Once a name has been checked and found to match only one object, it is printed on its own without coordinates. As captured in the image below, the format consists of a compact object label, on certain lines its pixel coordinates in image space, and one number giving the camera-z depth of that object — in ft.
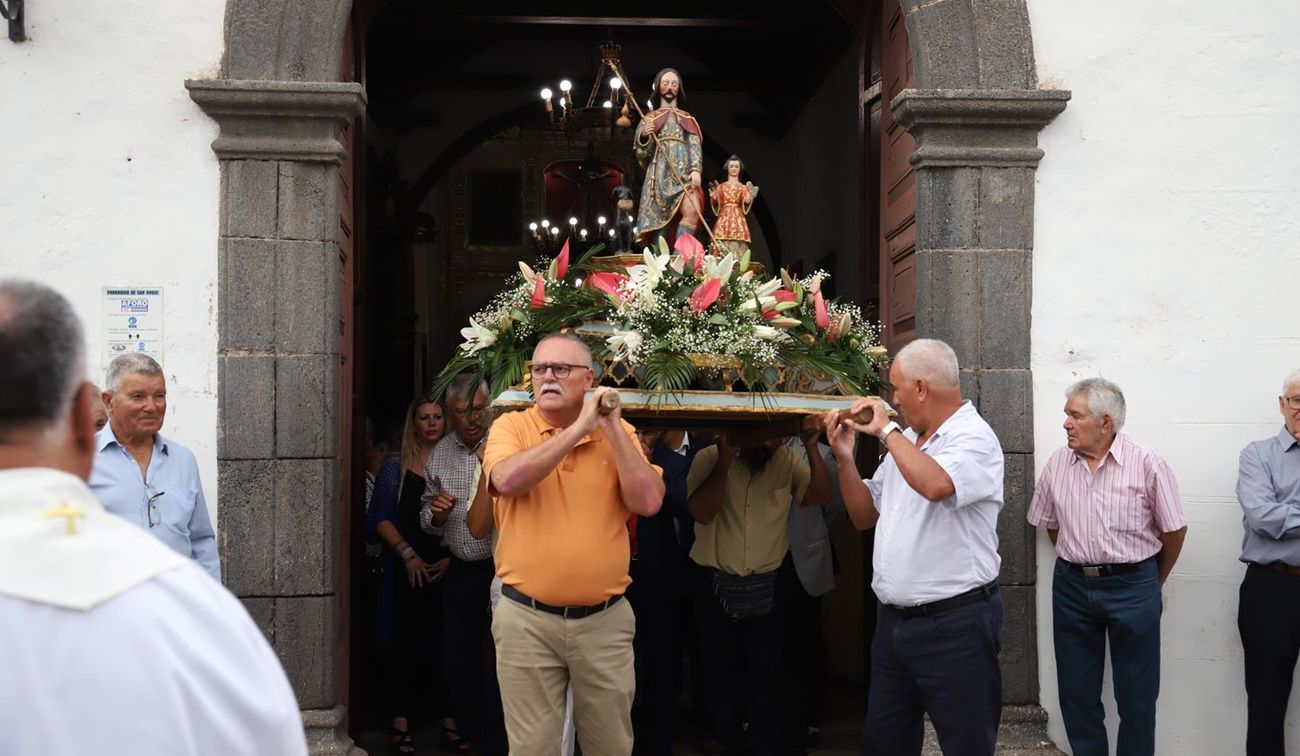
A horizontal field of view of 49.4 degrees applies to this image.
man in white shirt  14.21
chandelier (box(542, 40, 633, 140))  19.87
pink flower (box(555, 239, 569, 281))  16.67
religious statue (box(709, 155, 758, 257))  18.45
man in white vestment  4.98
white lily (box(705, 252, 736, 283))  15.99
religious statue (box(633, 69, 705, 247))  18.53
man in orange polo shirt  14.17
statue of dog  19.13
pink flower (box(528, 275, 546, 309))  16.24
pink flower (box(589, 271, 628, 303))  16.12
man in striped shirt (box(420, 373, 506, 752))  20.35
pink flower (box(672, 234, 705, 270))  16.24
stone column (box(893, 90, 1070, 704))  18.97
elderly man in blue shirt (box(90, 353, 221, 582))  14.80
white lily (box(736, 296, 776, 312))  15.76
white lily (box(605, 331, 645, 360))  15.11
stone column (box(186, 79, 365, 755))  18.43
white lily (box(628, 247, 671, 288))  15.80
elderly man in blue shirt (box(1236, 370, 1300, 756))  18.35
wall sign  18.56
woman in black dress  21.98
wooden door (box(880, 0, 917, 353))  20.53
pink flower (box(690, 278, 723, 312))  15.47
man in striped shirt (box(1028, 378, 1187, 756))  17.81
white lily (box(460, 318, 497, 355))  16.55
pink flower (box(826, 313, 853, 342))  16.51
